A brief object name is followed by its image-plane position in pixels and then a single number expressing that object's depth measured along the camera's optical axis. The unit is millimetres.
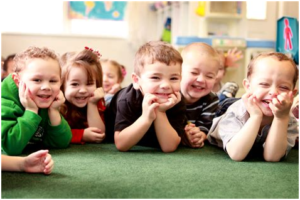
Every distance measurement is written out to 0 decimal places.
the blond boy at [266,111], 1132
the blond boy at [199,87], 1489
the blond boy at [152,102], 1227
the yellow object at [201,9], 3507
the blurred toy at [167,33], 4025
